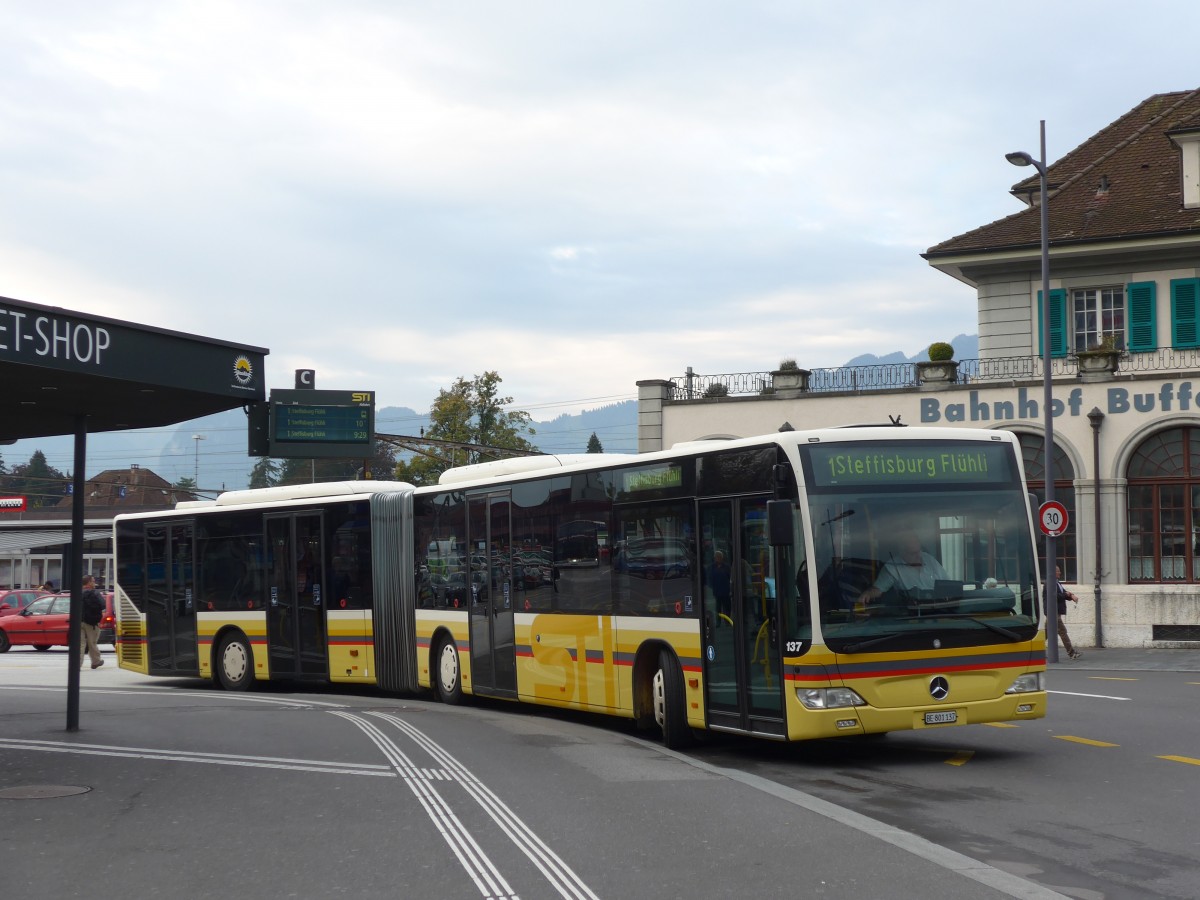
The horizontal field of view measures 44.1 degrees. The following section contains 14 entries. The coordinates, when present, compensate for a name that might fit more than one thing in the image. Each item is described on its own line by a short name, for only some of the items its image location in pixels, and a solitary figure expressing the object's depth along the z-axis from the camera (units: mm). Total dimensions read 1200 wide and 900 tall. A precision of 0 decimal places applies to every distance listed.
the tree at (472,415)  63125
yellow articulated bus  12336
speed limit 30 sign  26953
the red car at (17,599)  43000
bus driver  12406
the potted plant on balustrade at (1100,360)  31969
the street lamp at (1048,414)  27234
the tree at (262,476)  159725
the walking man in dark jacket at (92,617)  31703
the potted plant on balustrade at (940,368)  34125
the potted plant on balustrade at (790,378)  35906
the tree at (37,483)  142375
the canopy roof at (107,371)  12211
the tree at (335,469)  86438
